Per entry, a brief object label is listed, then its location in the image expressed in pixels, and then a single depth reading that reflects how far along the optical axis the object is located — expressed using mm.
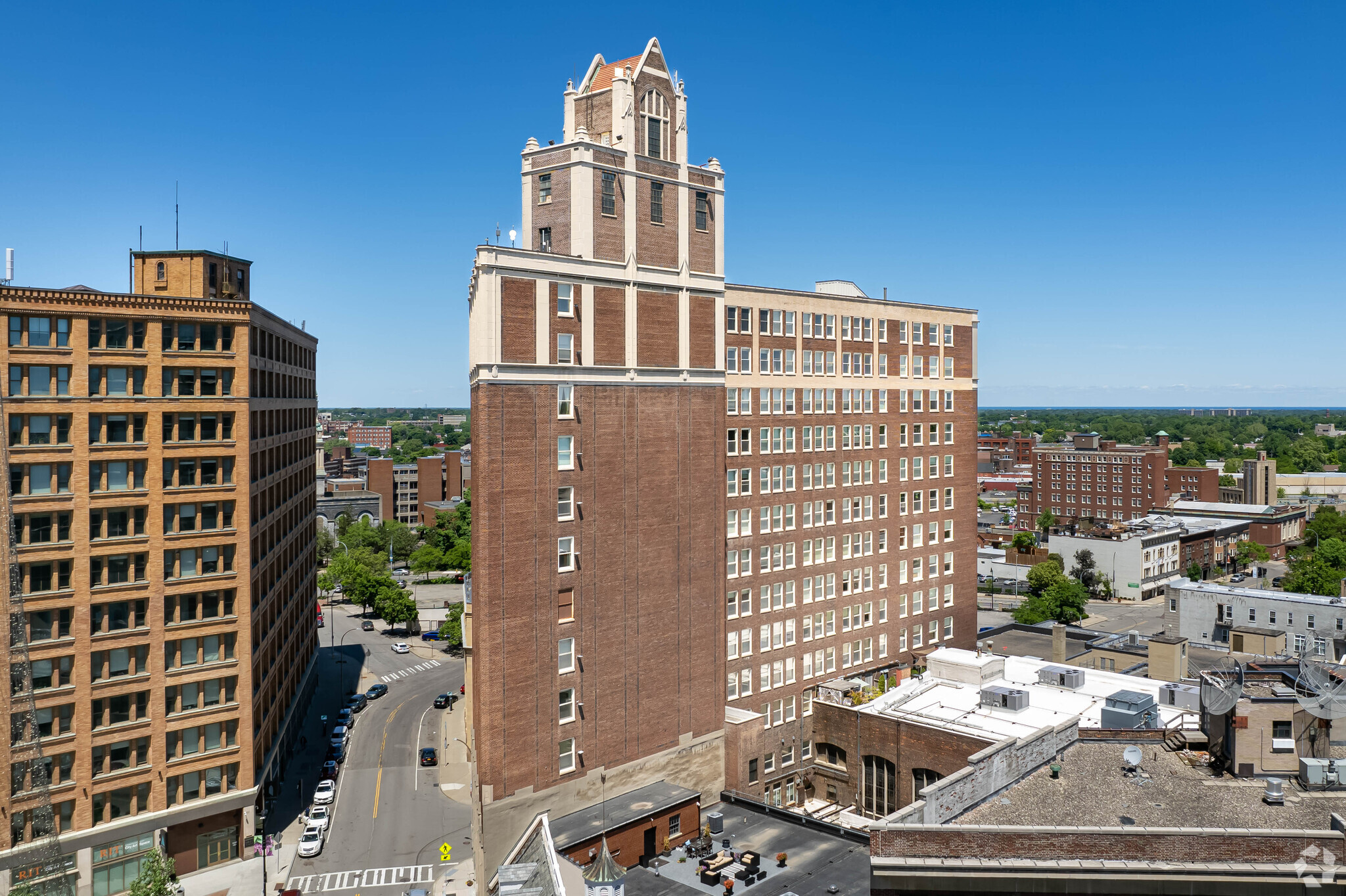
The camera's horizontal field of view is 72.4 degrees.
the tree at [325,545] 188175
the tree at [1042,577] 144500
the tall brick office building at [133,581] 58844
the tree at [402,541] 195000
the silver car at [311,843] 68125
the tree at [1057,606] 128500
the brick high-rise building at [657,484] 54531
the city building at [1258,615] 107812
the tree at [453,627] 124294
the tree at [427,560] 182500
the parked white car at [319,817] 71125
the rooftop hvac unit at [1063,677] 70562
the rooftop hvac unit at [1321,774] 33500
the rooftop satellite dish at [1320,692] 34812
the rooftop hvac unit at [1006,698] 64438
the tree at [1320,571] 134125
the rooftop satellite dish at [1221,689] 35656
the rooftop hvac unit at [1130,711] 52500
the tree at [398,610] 135250
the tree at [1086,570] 166000
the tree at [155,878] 50250
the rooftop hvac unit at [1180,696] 65625
